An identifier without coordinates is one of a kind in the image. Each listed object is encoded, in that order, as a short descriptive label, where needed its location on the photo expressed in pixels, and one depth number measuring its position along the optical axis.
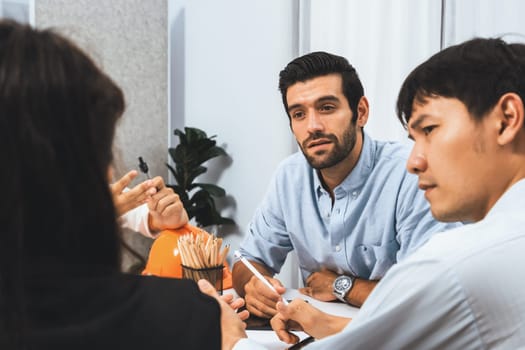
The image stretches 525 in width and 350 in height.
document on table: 1.11
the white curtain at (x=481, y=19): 1.99
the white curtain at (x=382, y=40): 2.28
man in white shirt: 0.70
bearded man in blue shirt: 1.57
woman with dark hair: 0.50
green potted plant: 3.10
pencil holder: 1.25
